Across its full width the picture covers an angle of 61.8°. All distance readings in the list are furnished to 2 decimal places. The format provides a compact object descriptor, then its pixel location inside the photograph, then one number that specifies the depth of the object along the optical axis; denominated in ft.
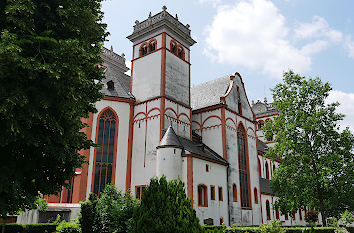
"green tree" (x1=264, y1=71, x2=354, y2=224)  76.79
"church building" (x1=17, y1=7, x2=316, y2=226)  82.58
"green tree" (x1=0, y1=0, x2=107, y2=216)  30.19
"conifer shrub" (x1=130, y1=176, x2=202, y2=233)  35.76
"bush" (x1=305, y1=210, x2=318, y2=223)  126.52
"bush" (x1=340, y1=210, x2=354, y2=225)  96.07
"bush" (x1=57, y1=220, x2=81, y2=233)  57.16
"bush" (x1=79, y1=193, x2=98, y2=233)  55.83
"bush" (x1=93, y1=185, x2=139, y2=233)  56.49
